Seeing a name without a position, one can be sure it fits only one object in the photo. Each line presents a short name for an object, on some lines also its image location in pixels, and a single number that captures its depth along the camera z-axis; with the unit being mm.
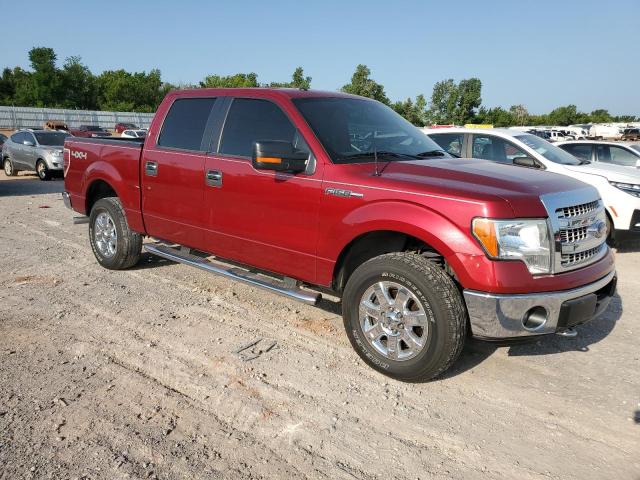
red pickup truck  3283
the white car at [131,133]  35400
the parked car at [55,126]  38406
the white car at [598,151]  10289
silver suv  16516
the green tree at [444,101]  74312
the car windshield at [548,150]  8297
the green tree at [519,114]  89312
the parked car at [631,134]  52369
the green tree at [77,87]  79188
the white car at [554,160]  7828
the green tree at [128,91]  79062
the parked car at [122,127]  47156
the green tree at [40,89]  73375
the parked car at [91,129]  39088
